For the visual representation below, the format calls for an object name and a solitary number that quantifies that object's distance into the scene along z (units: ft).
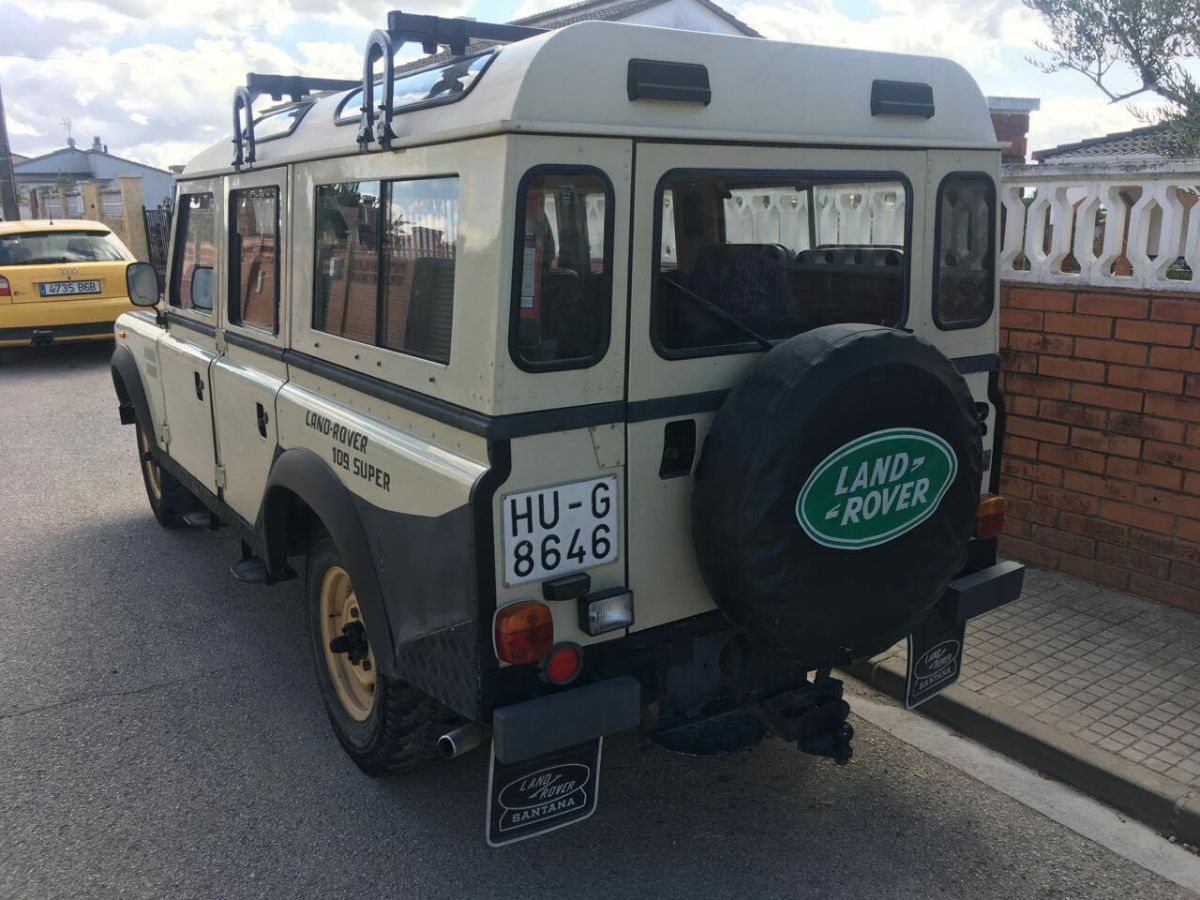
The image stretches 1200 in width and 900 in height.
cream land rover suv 8.50
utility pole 65.98
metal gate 61.03
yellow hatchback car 37.50
